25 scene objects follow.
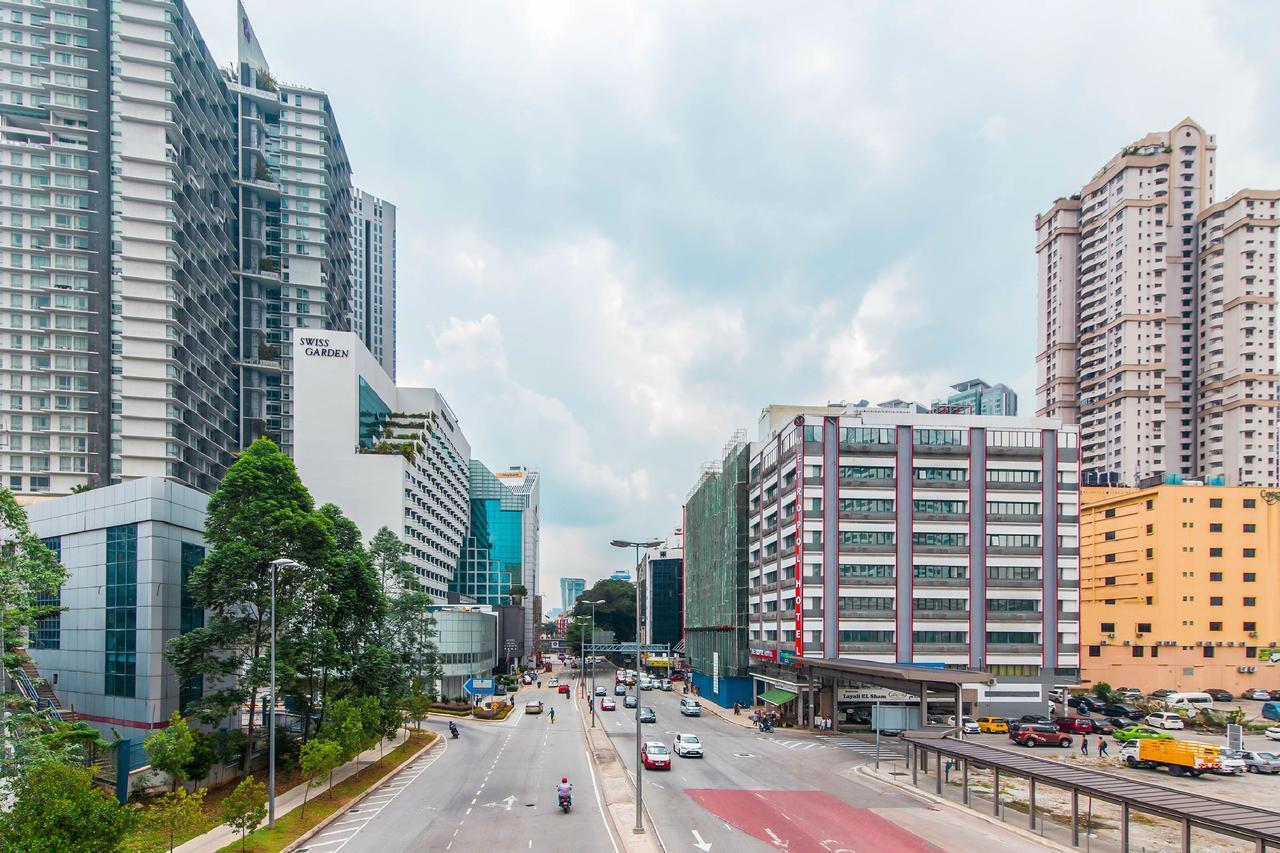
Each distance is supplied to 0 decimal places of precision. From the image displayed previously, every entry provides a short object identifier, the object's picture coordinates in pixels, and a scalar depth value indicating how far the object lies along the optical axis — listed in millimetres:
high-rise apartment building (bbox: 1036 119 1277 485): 154375
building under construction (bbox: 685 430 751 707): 101625
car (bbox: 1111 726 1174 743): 66438
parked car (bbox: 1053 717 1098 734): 69312
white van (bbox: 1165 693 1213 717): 87688
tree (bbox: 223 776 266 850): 32250
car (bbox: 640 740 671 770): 51531
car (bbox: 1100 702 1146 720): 83438
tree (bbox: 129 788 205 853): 26719
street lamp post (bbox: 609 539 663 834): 35688
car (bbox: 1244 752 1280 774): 54906
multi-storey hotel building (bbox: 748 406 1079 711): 77812
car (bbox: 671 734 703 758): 56750
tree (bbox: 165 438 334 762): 45812
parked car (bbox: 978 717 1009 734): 73062
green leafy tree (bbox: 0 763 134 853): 20531
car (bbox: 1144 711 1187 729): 73750
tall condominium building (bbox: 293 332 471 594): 103062
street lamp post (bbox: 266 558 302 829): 36844
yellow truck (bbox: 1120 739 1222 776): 51656
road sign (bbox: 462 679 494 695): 104712
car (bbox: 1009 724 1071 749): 65000
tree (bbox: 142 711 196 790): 37719
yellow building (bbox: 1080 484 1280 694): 100688
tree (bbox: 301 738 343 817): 39906
